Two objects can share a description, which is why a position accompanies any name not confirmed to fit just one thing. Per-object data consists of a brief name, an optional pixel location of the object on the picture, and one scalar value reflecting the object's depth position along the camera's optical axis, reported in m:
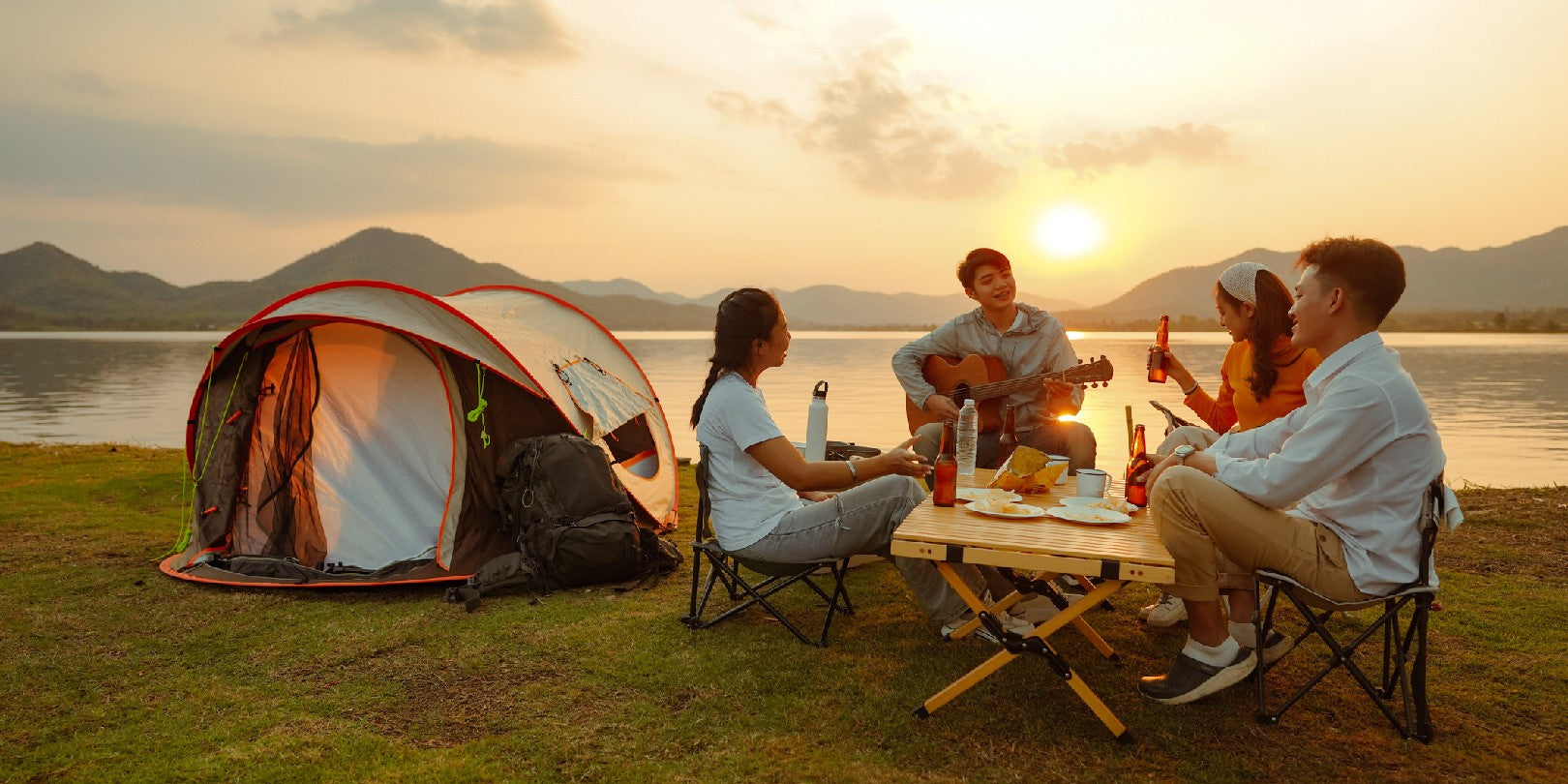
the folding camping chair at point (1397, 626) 3.16
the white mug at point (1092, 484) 3.94
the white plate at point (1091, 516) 3.46
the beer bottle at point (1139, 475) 3.85
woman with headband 4.53
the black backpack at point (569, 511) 5.26
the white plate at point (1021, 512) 3.54
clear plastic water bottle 4.71
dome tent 5.70
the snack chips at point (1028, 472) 4.09
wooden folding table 2.97
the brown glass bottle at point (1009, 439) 5.02
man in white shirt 3.08
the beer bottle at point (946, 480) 3.69
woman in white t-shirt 3.93
